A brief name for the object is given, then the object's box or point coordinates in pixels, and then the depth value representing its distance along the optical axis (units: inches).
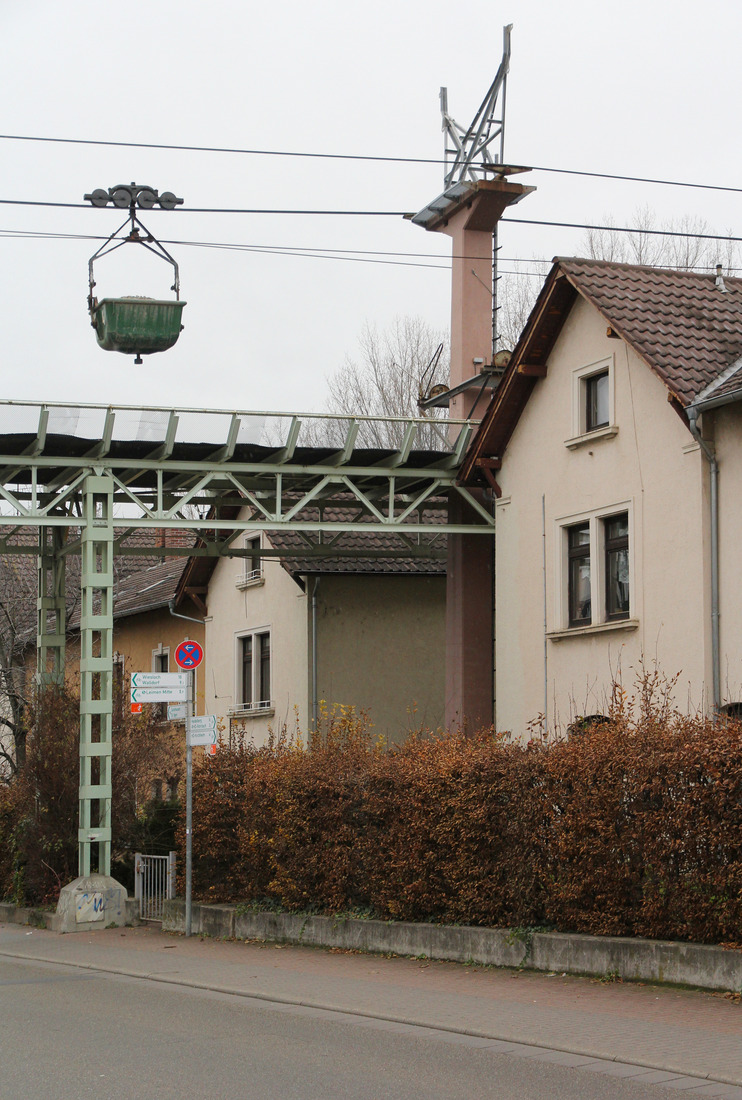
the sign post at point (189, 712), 721.0
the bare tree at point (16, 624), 1362.0
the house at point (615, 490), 757.9
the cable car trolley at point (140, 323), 723.4
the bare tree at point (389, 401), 1743.2
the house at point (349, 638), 1230.3
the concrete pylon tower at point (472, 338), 1008.9
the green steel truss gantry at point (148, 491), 856.3
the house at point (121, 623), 1439.5
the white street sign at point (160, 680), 741.3
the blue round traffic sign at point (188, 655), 730.2
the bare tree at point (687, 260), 1523.1
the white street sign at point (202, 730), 725.9
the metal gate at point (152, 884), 831.7
